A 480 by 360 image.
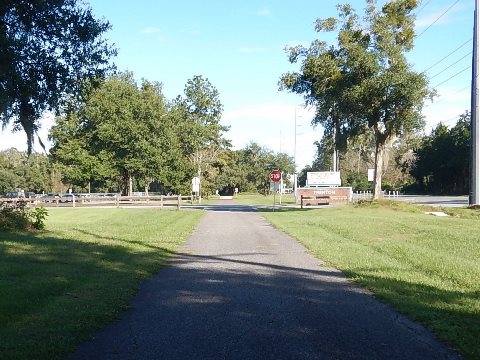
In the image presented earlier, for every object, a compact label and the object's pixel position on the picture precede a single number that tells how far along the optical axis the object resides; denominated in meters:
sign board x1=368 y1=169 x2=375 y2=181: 43.55
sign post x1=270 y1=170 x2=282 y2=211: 37.72
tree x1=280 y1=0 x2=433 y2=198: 30.66
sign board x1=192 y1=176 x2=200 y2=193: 57.45
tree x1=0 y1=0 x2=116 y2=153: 9.81
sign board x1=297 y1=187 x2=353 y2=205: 44.28
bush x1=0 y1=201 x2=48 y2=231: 18.52
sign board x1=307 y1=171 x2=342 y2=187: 53.28
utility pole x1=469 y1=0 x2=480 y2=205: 29.36
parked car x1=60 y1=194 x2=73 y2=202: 42.57
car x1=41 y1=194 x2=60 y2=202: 41.82
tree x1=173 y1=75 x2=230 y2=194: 68.94
